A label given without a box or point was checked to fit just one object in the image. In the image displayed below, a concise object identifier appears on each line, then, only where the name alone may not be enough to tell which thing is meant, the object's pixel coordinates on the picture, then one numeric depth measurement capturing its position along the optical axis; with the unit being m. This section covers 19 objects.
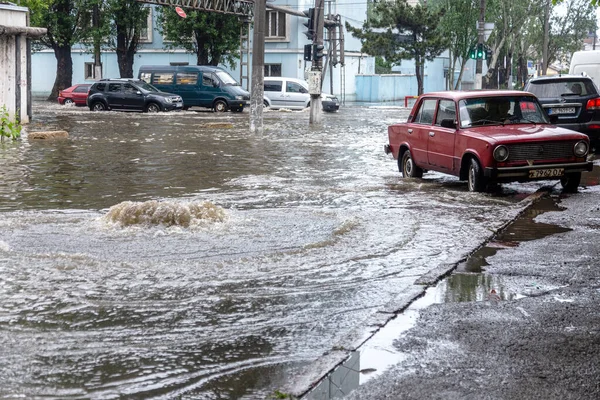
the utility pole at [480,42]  38.98
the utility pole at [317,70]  33.25
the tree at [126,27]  51.91
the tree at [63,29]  51.50
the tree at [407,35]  56.59
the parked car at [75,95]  48.41
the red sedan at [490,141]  12.66
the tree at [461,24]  54.72
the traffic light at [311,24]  34.56
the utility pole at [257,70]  27.42
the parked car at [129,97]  41.97
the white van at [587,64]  23.59
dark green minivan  43.91
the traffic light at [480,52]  38.41
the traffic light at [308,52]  34.35
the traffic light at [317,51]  34.37
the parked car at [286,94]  44.78
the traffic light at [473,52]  38.78
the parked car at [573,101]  19.17
